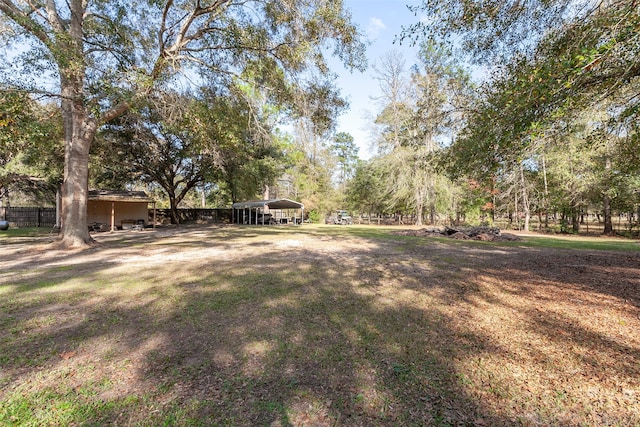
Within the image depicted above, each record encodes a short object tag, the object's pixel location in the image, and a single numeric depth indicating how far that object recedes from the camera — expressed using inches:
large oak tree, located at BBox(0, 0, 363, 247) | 339.3
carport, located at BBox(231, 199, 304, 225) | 1069.8
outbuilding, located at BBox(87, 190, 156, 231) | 749.0
